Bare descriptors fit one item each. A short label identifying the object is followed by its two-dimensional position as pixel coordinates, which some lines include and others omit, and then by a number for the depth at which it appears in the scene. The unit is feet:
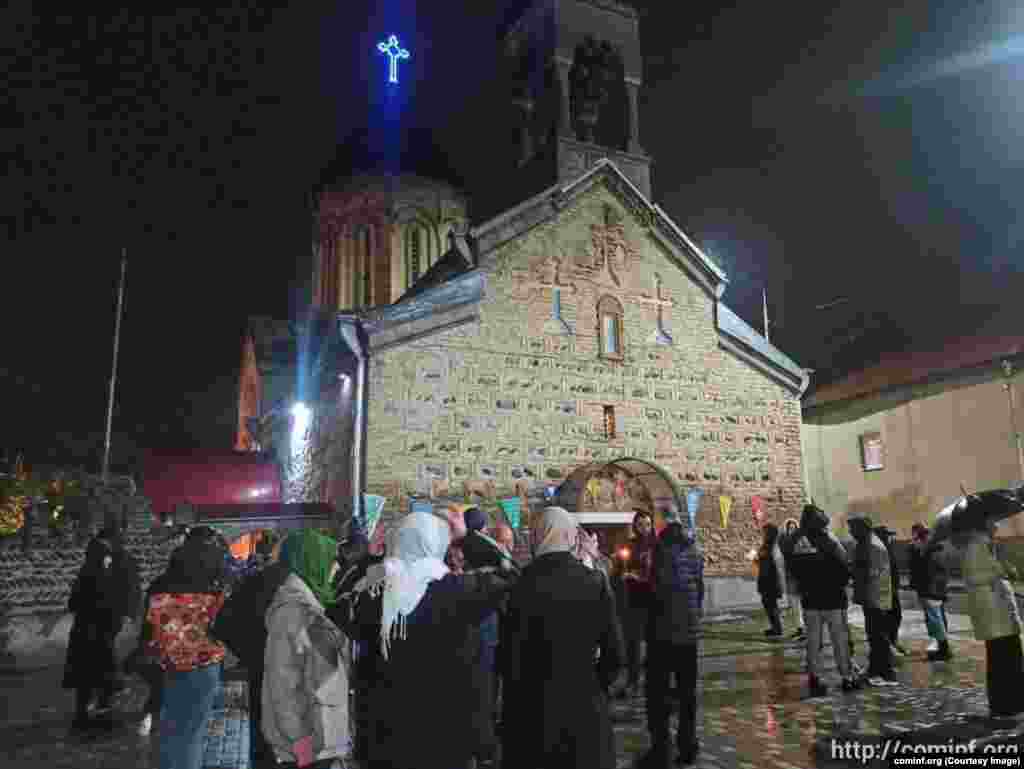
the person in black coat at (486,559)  15.11
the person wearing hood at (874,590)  25.50
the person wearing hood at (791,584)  24.85
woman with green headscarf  10.84
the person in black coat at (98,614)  22.83
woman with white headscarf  9.91
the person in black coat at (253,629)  12.21
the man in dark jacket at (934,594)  28.87
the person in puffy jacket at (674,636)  17.30
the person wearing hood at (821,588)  23.57
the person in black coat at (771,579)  38.58
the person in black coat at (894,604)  28.96
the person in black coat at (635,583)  23.98
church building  43.80
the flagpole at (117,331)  68.28
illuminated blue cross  68.85
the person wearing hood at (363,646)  10.64
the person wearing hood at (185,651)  14.78
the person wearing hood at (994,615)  19.76
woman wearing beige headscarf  10.89
